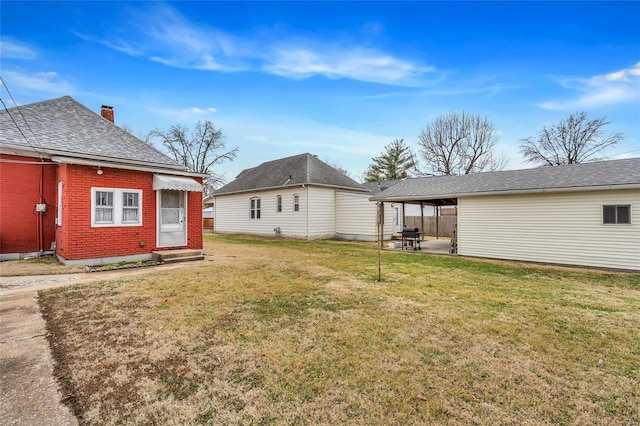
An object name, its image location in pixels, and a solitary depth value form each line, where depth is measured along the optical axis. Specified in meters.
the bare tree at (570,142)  27.61
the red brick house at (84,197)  8.62
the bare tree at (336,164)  47.89
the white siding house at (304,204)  17.78
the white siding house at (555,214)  8.98
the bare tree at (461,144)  30.91
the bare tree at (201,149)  34.81
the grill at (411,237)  13.64
